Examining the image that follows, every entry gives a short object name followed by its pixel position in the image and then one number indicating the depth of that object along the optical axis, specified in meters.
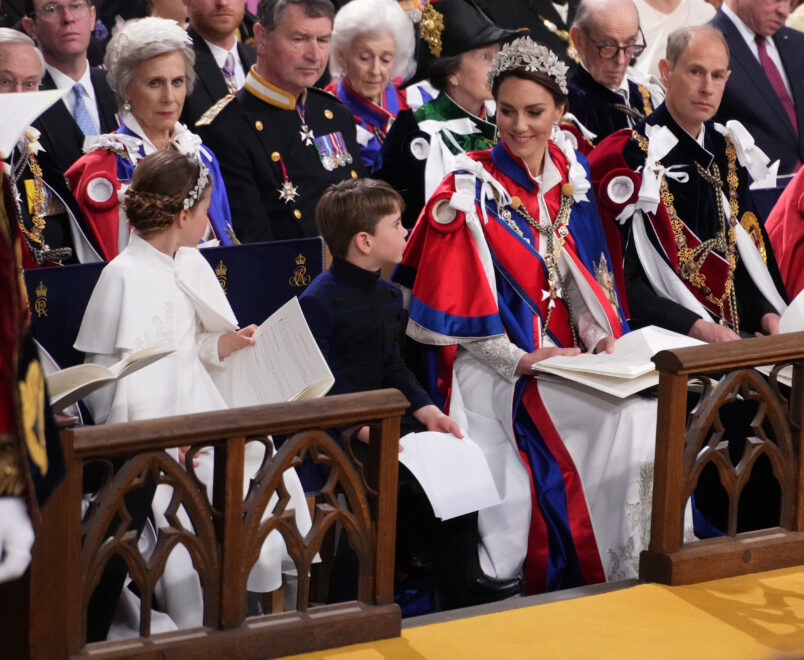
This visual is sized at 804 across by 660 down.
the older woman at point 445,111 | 10.73
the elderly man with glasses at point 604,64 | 12.00
